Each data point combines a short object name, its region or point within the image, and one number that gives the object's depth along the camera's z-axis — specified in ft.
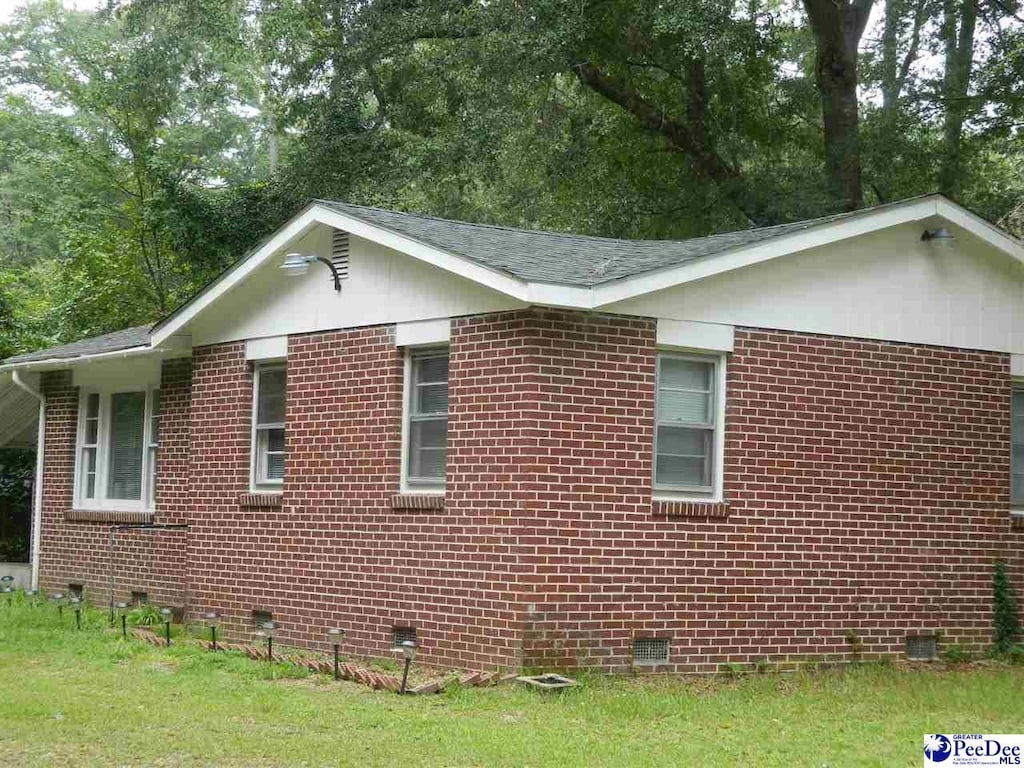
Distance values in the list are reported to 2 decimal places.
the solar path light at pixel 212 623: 48.47
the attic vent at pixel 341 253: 48.78
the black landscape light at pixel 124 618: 51.58
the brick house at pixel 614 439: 41.60
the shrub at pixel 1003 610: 49.55
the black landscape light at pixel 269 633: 45.37
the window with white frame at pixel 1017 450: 51.29
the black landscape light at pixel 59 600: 56.85
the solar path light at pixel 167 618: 49.13
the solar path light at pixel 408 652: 39.17
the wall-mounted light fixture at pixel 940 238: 47.09
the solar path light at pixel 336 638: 42.06
